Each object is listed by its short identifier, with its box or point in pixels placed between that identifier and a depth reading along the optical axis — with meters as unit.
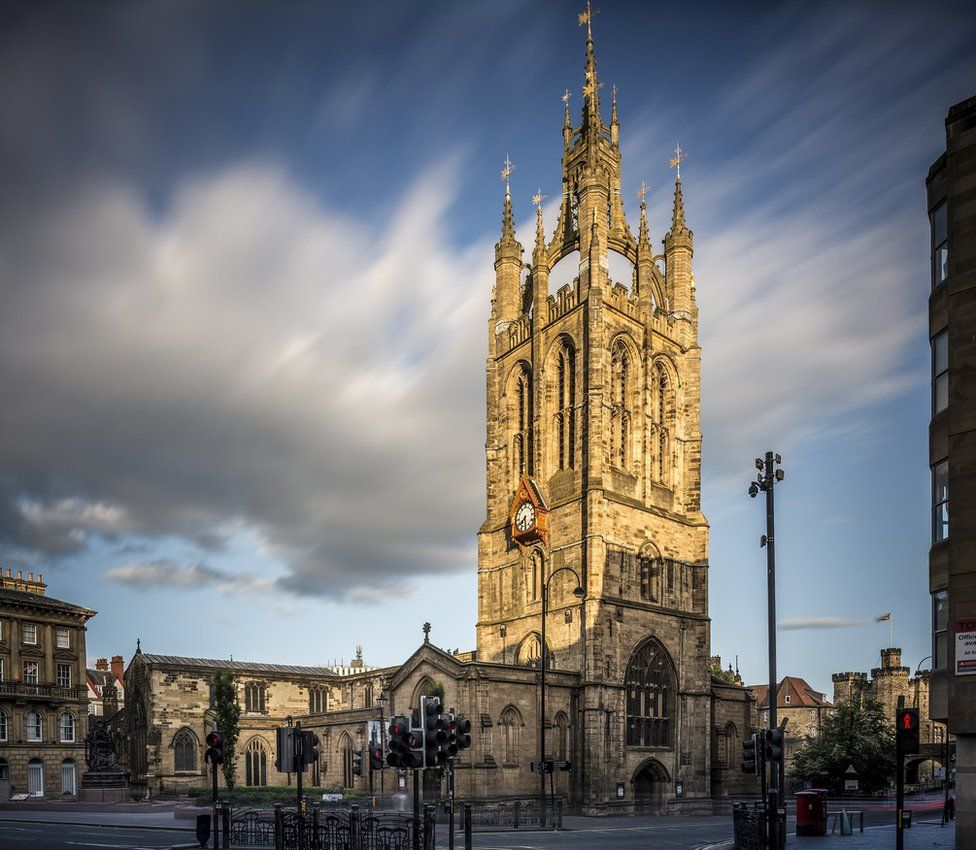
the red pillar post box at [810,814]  31.80
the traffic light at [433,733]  19.23
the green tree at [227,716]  57.69
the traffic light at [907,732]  18.94
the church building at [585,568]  51.44
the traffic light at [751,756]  25.89
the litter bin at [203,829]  25.91
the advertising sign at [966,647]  20.22
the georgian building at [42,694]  58.97
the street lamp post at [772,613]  23.20
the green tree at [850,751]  68.84
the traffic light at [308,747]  22.00
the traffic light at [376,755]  26.96
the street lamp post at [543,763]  38.12
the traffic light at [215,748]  25.11
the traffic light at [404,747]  19.17
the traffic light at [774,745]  24.27
